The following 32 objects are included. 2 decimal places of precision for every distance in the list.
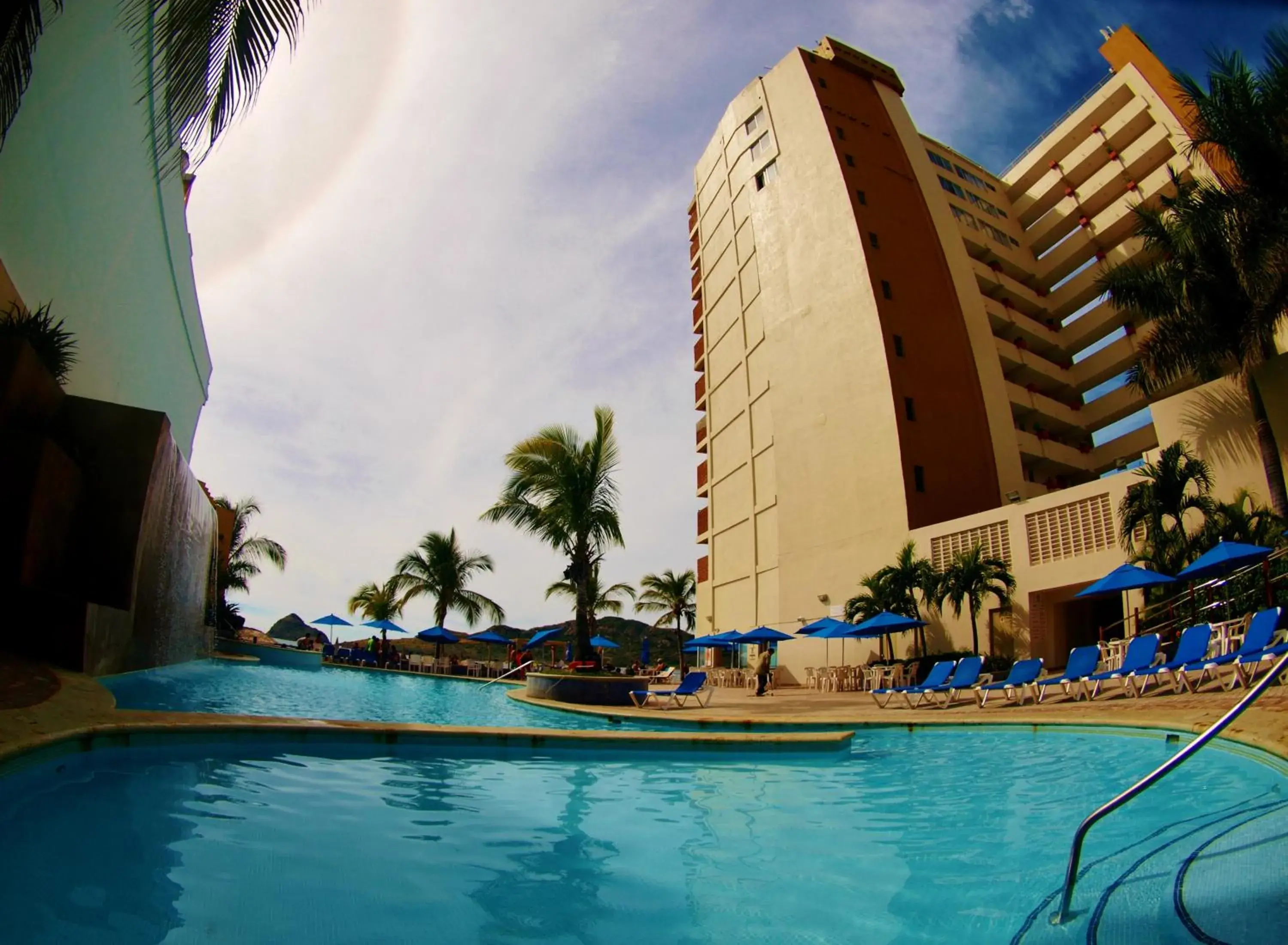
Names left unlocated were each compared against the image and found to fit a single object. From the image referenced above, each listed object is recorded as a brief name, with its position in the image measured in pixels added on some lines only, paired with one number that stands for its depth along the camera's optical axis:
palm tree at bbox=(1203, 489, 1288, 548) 12.58
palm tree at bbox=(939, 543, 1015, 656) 17.80
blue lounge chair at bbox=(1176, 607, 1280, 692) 8.52
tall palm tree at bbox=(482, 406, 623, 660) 16.03
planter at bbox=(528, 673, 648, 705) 13.58
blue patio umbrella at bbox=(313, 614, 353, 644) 31.19
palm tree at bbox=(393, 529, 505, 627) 33.84
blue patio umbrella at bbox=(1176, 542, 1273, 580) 10.99
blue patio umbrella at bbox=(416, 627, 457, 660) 29.39
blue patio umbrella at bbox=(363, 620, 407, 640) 29.38
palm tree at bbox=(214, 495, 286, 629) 33.84
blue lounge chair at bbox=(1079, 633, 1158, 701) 9.80
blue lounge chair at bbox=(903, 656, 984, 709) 11.82
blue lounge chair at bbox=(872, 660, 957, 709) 12.32
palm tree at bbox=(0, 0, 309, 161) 5.43
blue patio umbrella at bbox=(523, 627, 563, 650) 24.52
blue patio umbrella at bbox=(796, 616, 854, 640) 19.36
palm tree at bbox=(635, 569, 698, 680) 41.81
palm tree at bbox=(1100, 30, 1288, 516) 12.53
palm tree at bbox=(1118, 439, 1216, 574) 13.70
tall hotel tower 24.97
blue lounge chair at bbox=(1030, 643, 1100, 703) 10.66
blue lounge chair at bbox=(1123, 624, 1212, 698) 9.66
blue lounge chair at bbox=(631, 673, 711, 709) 13.09
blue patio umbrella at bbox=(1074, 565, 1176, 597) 12.53
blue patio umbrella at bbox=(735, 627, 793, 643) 20.00
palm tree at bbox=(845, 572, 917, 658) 19.91
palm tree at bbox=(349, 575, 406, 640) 34.56
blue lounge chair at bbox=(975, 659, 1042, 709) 11.18
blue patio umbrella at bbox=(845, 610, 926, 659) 17.33
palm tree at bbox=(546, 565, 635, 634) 34.53
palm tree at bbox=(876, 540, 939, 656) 19.52
